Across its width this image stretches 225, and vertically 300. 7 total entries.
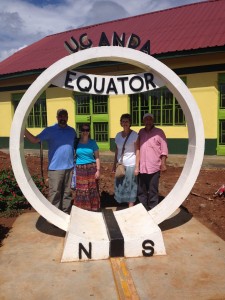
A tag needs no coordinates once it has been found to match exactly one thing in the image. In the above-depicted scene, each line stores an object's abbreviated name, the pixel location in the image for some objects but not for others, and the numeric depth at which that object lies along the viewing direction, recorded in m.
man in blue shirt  3.95
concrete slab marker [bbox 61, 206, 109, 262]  3.29
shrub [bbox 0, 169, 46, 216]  4.98
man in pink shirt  4.11
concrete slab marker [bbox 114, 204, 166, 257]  3.38
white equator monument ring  3.60
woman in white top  4.18
